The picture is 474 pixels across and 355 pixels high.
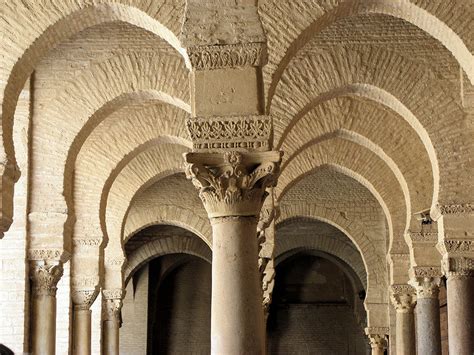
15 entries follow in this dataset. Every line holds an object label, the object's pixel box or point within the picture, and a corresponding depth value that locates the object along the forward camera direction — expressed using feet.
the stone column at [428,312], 49.55
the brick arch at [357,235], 70.28
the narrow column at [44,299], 42.04
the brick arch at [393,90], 41.06
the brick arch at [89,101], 41.65
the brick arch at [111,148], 47.73
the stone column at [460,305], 39.45
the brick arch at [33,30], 32.68
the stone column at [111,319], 60.54
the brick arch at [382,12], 33.14
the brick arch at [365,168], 56.08
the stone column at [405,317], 58.05
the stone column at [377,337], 70.13
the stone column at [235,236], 25.04
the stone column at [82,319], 51.19
